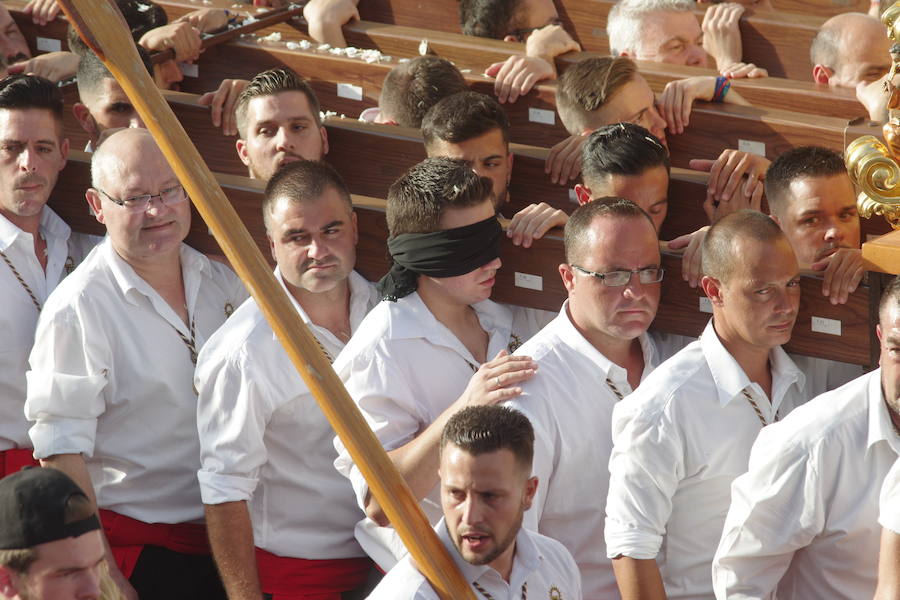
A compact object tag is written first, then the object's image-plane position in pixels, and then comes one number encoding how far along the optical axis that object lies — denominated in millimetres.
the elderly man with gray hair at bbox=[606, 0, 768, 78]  11766
